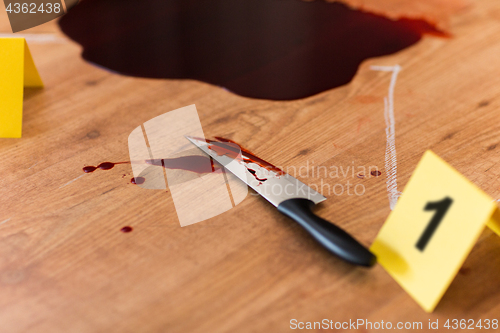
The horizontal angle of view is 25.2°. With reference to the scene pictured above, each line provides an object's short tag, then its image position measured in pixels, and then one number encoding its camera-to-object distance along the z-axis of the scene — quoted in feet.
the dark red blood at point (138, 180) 3.38
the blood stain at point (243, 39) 4.11
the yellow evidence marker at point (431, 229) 2.82
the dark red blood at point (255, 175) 3.33
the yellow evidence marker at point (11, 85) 3.62
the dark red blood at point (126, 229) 3.20
